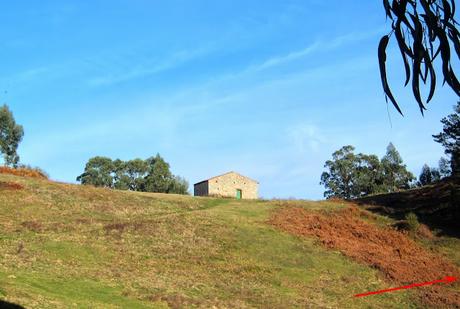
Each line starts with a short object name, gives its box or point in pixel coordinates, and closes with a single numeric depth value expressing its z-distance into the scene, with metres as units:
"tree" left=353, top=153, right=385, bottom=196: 90.81
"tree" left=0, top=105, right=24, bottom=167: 80.62
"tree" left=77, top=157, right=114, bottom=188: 102.69
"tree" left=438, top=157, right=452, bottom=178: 93.29
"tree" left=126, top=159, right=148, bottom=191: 100.56
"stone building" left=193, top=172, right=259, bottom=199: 73.69
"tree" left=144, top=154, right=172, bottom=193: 98.43
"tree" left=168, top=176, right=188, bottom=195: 97.88
